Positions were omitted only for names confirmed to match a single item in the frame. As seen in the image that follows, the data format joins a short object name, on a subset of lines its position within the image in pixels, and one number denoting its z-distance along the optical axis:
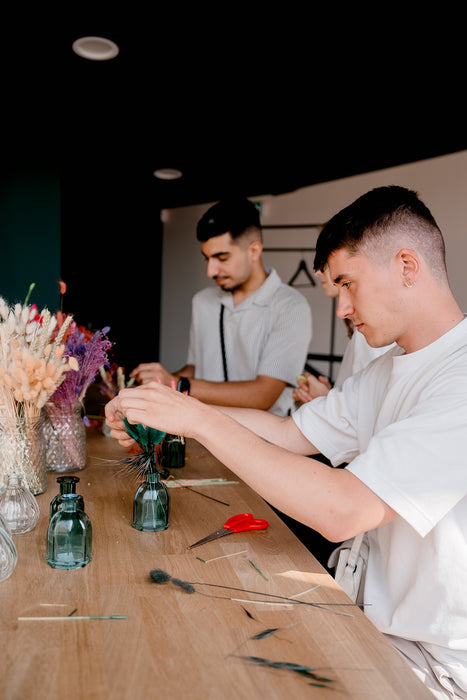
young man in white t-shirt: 1.08
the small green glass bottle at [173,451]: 1.84
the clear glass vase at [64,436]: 1.68
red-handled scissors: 1.34
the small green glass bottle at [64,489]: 1.12
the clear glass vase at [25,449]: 1.43
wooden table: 0.82
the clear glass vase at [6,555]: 1.07
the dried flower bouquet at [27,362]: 1.35
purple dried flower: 1.63
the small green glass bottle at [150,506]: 1.34
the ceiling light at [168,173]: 6.39
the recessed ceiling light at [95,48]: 3.26
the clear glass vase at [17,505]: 1.27
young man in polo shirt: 2.59
